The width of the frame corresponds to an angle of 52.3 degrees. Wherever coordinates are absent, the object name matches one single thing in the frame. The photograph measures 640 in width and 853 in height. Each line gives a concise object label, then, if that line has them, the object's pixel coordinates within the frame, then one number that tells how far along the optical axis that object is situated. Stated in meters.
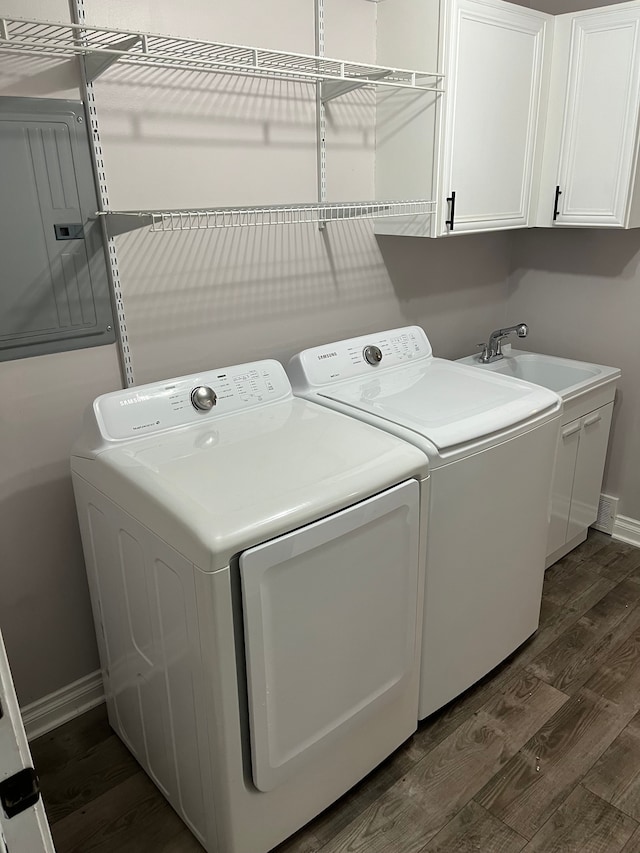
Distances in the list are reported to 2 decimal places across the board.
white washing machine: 1.73
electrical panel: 1.55
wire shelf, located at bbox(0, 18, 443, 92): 1.40
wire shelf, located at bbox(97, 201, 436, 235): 1.62
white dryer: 1.31
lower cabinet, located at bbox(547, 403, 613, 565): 2.52
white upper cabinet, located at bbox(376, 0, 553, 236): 2.07
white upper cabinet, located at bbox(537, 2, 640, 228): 2.23
